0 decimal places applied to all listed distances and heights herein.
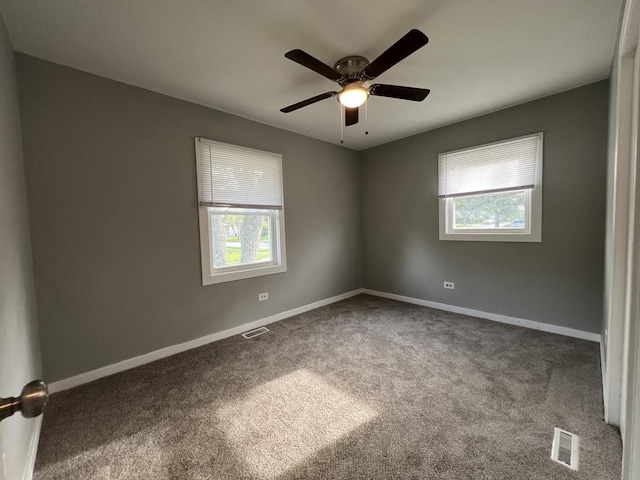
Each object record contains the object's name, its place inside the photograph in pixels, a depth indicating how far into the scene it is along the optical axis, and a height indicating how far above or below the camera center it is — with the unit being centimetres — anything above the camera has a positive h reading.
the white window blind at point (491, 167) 301 +66
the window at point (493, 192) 300 +36
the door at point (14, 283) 120 -27
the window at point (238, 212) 290 +20
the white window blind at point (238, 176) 288 +61
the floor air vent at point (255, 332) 311 -124
